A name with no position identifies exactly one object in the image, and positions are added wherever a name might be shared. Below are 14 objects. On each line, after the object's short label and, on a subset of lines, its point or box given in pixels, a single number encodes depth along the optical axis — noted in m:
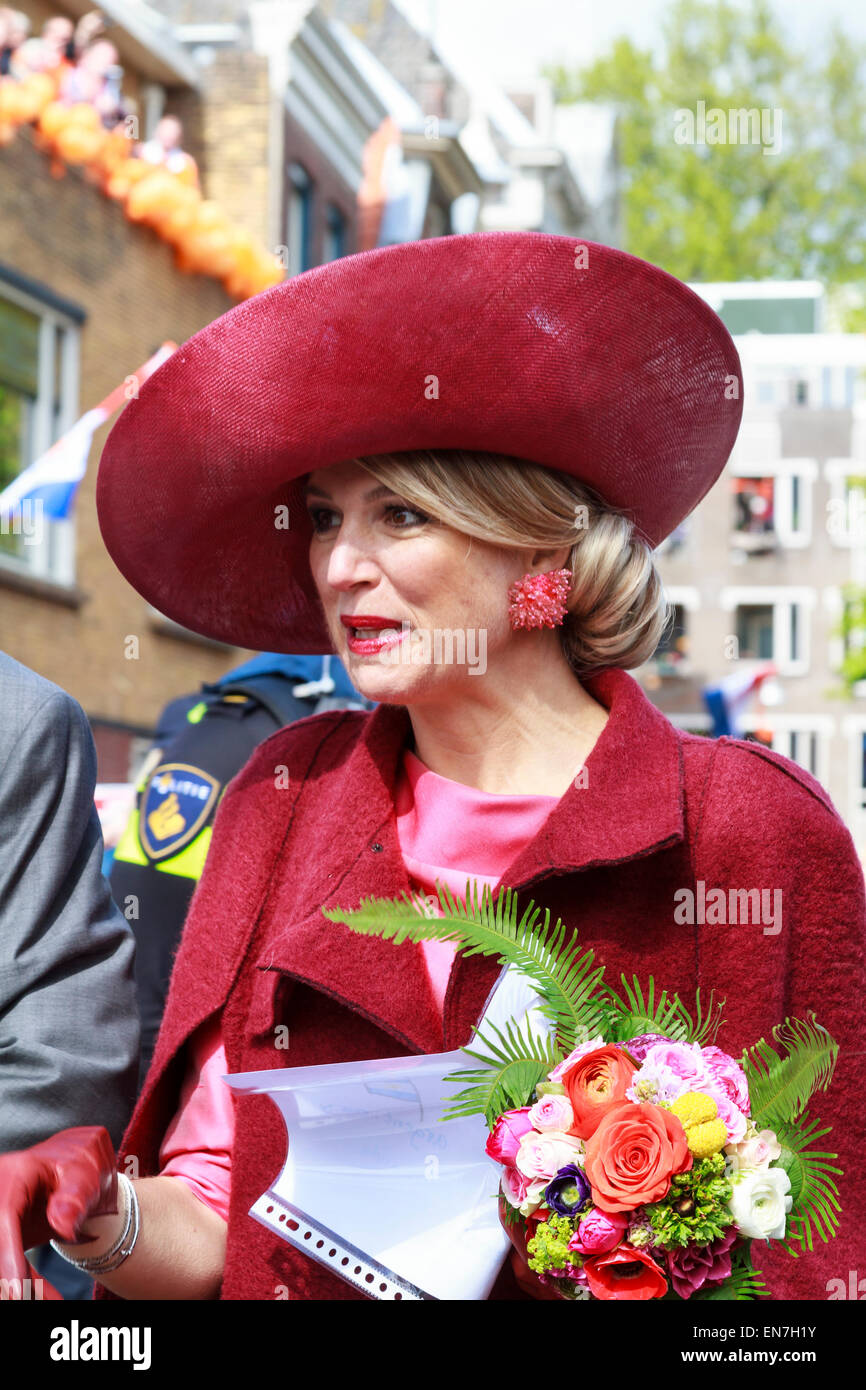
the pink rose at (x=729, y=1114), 1.71
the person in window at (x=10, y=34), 12.03
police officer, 3.69
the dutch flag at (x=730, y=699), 10.15
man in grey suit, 1.87
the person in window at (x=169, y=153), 14.77
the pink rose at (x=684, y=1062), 1.74
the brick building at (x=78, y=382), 12.56
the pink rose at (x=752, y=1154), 1.71
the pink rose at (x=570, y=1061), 1.76
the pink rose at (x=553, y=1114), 1.73
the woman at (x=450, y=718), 2.14
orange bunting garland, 12.39
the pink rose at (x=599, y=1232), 1.67
